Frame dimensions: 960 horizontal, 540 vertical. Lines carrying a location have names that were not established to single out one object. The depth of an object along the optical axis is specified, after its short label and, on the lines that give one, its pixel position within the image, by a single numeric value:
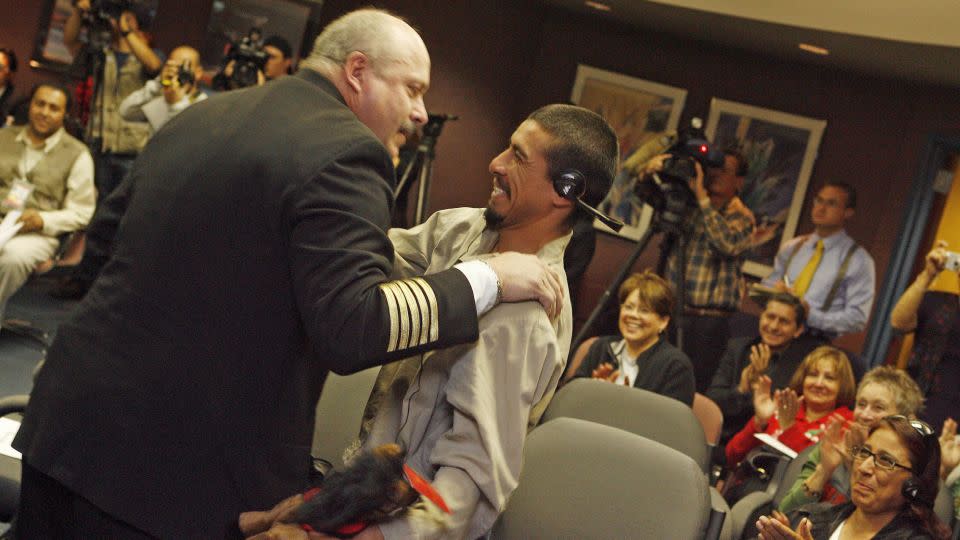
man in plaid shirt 5.01
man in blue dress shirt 5.30
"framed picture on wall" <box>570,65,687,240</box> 8.39
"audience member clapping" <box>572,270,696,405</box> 4.12
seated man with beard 1.51
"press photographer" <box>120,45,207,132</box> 6.02
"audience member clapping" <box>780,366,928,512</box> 3.31
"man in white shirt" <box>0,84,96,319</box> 5.04
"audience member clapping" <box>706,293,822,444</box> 4.66
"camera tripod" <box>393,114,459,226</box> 6.05
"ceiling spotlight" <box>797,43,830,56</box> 7.07
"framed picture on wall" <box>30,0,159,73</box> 7.68
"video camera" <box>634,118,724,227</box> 4.71
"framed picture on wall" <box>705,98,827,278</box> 7.80
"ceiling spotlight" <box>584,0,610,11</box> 7.71
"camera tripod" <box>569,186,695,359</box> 4.73
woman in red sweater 4.03
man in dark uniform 1.44
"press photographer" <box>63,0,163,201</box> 6.33
